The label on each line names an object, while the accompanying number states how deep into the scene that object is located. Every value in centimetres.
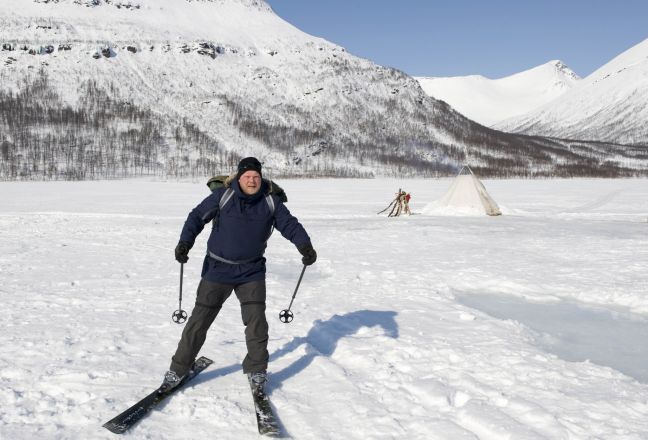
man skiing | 440
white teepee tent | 2442
